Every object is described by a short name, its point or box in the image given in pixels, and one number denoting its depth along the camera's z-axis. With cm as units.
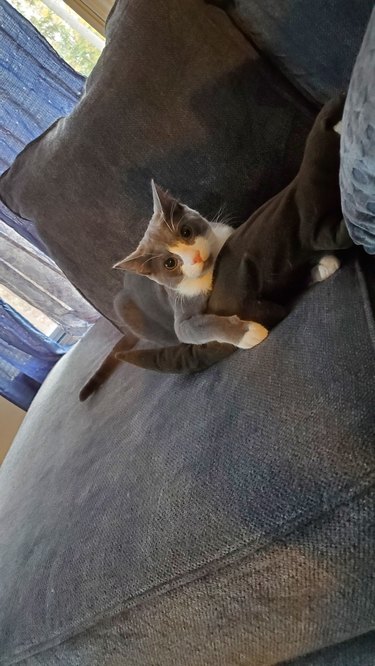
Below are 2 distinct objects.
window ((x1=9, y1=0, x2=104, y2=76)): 160
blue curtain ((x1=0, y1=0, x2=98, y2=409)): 145
